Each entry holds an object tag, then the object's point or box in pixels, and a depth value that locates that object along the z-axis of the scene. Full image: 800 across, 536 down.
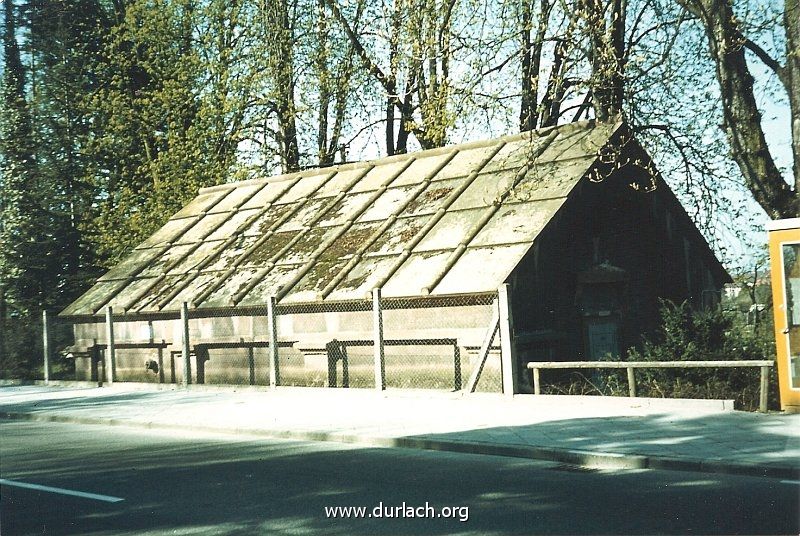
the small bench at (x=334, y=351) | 18.48
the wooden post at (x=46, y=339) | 24.03
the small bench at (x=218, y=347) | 20.14
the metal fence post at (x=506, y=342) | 15.15
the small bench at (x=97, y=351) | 22.55
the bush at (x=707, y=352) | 13.88
